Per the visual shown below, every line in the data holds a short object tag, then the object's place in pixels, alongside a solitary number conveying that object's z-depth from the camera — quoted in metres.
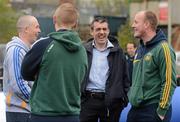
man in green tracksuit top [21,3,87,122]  5.91
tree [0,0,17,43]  32.94
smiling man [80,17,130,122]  8.20
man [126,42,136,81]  12.67
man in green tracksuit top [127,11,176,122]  6.83
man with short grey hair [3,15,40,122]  6.90
